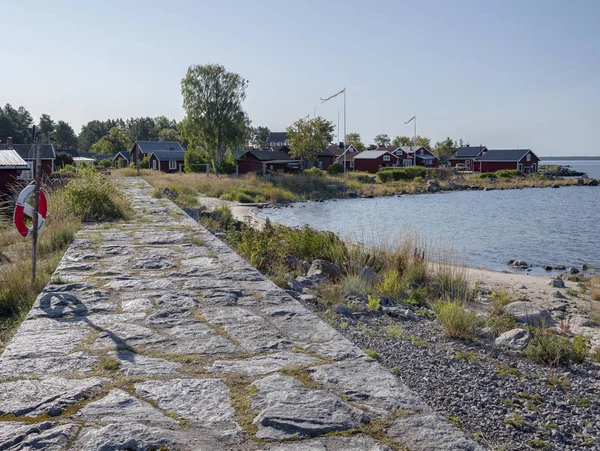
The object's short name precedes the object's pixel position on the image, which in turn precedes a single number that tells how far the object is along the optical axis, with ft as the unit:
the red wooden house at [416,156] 271.69
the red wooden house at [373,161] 256.11
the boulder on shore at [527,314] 26.30
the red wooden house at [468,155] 298.76
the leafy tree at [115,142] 302.66
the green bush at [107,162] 237.29
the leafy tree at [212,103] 184.65
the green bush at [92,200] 37.01
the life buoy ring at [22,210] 21.75
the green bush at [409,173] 209.26
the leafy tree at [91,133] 363.56
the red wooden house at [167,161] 209.67
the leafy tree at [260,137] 415.56
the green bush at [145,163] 215.88
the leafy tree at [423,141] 377.77
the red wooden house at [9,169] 77.92
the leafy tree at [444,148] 390.83
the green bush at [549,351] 18.16
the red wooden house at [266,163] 202.18
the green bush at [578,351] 18.75
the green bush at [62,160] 174.60
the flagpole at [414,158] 277.03
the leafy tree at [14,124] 263.08
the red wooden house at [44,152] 125.49
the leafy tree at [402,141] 413.39
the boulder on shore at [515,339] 19.24
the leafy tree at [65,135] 341.21
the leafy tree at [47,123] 320.13
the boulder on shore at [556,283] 45.55
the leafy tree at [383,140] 450.30
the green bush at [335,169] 216.74
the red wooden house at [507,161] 264.11
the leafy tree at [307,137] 237.29
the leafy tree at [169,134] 336.39
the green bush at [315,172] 192.07
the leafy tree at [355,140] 338.13
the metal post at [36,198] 20.02
